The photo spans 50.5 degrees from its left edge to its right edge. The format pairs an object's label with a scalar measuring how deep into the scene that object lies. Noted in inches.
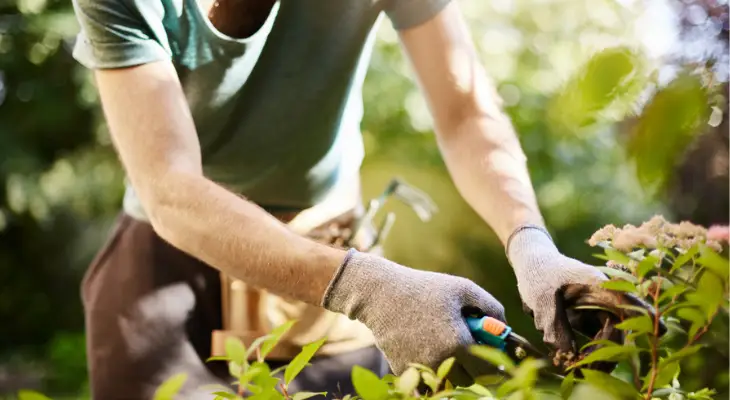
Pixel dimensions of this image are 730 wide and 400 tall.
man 31.1
